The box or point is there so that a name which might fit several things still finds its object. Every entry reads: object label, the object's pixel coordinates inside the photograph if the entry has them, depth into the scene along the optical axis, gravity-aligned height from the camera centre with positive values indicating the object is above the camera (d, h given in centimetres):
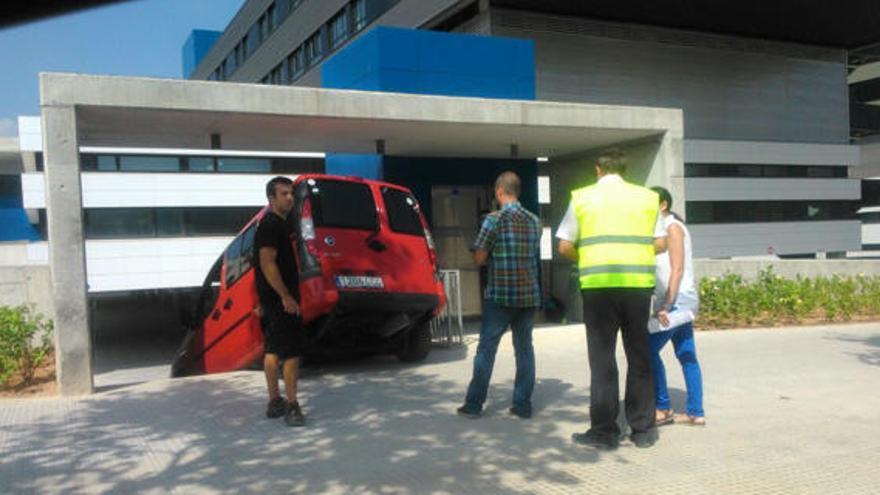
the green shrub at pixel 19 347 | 738 -102
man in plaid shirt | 541 -42
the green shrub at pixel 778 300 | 1111 -132
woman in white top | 499 -64
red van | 688 -44
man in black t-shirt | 540 -45
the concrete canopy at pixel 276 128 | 695 +130
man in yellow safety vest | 470 -37
